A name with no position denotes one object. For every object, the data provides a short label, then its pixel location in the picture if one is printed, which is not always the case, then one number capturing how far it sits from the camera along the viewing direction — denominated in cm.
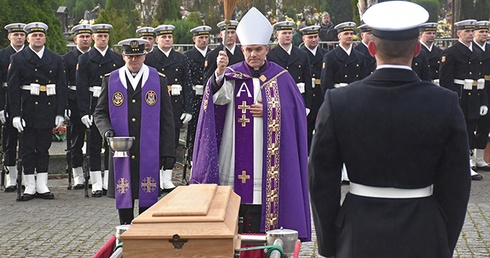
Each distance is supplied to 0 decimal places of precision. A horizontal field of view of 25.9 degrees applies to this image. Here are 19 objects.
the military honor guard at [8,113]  1320
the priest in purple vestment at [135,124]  827
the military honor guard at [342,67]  1412
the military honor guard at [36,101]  1252
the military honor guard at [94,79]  1282
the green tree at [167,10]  4188
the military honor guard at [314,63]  1437
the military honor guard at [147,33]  1460
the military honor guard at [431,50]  1566
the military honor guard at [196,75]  1400
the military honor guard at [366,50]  1465
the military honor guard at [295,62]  1373
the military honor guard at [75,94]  1353
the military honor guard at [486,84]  1474
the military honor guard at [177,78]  1370
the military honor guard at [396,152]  439
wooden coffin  457
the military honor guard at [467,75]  1454
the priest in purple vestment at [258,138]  754
